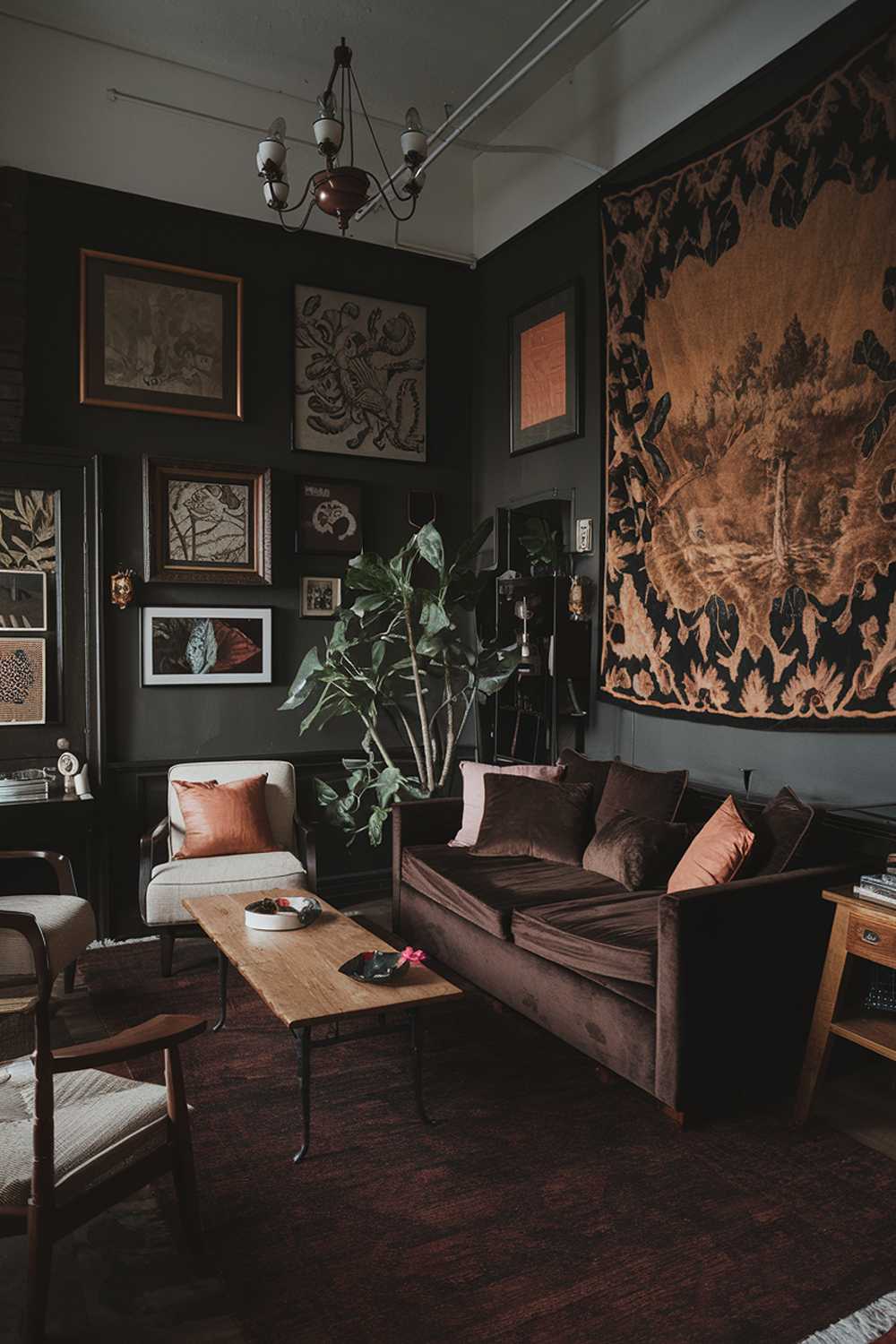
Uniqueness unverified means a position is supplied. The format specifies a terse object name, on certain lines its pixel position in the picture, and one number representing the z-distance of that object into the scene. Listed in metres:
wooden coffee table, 2.71
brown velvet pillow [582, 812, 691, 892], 3.70
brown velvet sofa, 2.85
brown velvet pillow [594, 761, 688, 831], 3.91
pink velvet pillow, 4.53
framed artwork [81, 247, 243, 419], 4.83
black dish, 2.91
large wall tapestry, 3.32
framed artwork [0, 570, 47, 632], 4.67
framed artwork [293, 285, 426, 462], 5.39
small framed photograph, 5.41
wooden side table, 2.77
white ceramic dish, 3.39
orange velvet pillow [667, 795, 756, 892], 3.18
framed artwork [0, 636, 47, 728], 4.66
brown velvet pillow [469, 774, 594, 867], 4.19
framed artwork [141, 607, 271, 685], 5.00
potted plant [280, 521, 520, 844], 4.98
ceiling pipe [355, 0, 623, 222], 3.86
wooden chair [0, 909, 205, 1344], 1.91
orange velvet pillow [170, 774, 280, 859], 4.52
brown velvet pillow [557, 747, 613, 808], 4.34
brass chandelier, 3.13
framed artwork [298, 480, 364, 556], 5.39
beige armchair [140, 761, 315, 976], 4.11
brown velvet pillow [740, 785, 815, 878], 3.19
